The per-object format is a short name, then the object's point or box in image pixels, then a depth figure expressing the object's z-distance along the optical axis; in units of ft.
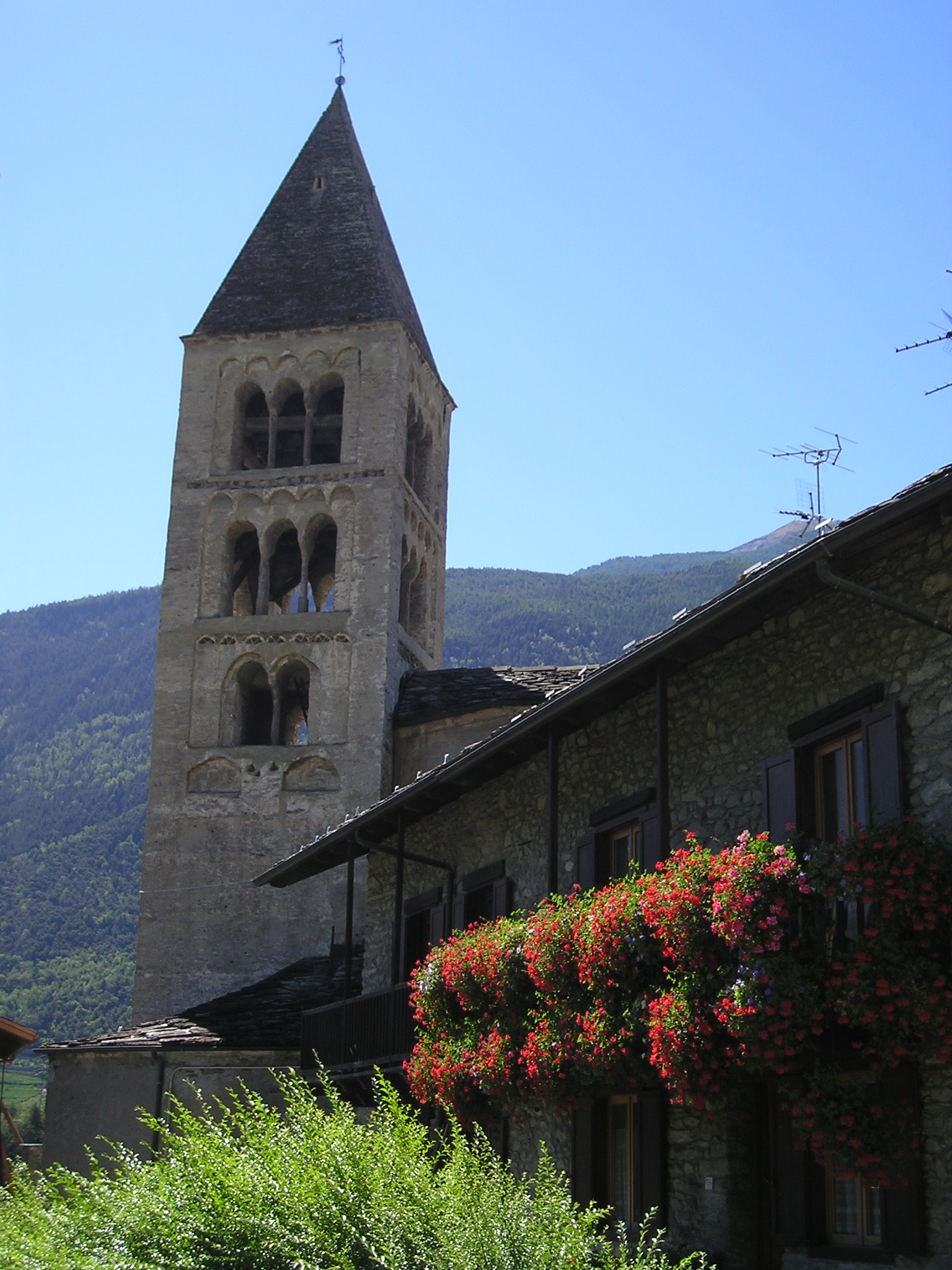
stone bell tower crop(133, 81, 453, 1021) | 93.45
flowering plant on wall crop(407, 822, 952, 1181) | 31.71
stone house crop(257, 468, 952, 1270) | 34.83
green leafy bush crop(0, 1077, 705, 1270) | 29.25
